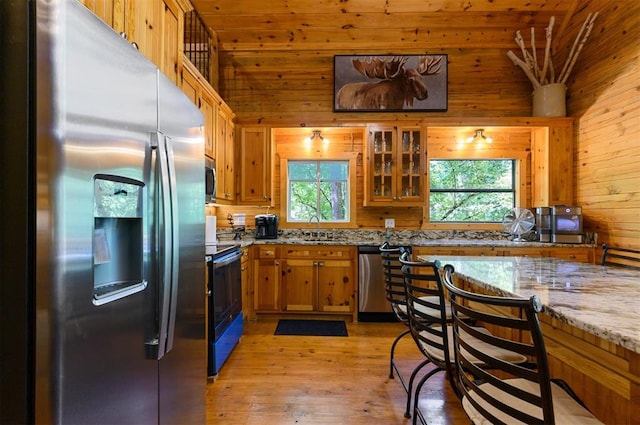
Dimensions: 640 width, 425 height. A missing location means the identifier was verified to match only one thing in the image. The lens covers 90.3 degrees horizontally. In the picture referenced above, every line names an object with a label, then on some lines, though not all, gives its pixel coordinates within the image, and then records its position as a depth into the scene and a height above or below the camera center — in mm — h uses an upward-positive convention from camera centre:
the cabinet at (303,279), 3576 -720
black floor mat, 3193 -1183
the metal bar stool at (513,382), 794 -467
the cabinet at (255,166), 3842 +597
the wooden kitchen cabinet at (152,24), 1278 +909
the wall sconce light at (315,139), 4133 +1002
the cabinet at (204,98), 2477 +1033
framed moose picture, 4109 +1690
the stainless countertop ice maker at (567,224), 3508 -109
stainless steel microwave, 2648 +270
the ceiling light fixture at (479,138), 4141 +1006
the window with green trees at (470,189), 4230 +340
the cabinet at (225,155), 3270 +665
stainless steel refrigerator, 688 -21
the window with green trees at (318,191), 4238 +321
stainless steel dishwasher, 3498 -768
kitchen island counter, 920 -314
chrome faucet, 4152 -92
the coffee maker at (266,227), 3812 -140
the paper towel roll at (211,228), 3117 -124
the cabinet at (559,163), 3811 +615
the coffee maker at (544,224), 3648 -113
